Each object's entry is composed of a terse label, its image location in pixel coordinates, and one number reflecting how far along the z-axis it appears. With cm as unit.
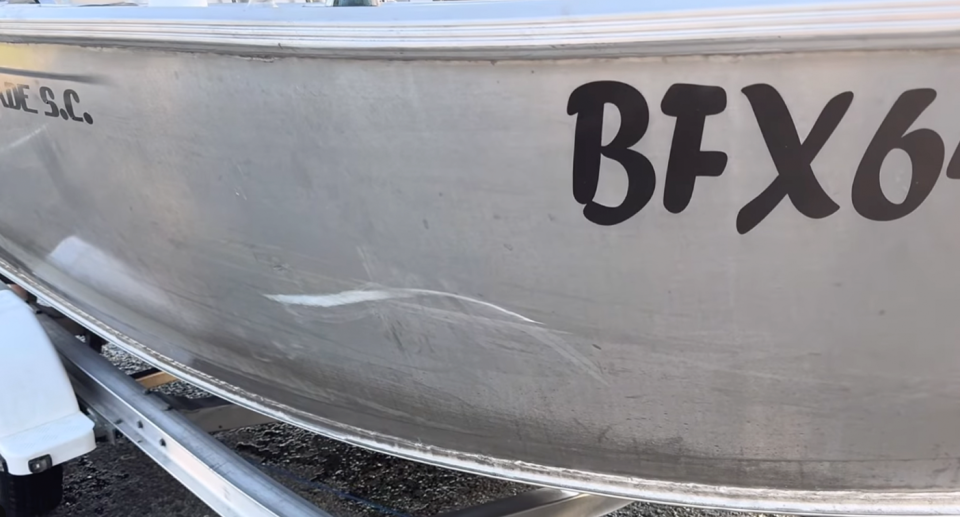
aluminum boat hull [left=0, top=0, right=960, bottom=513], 103
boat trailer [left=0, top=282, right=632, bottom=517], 167
